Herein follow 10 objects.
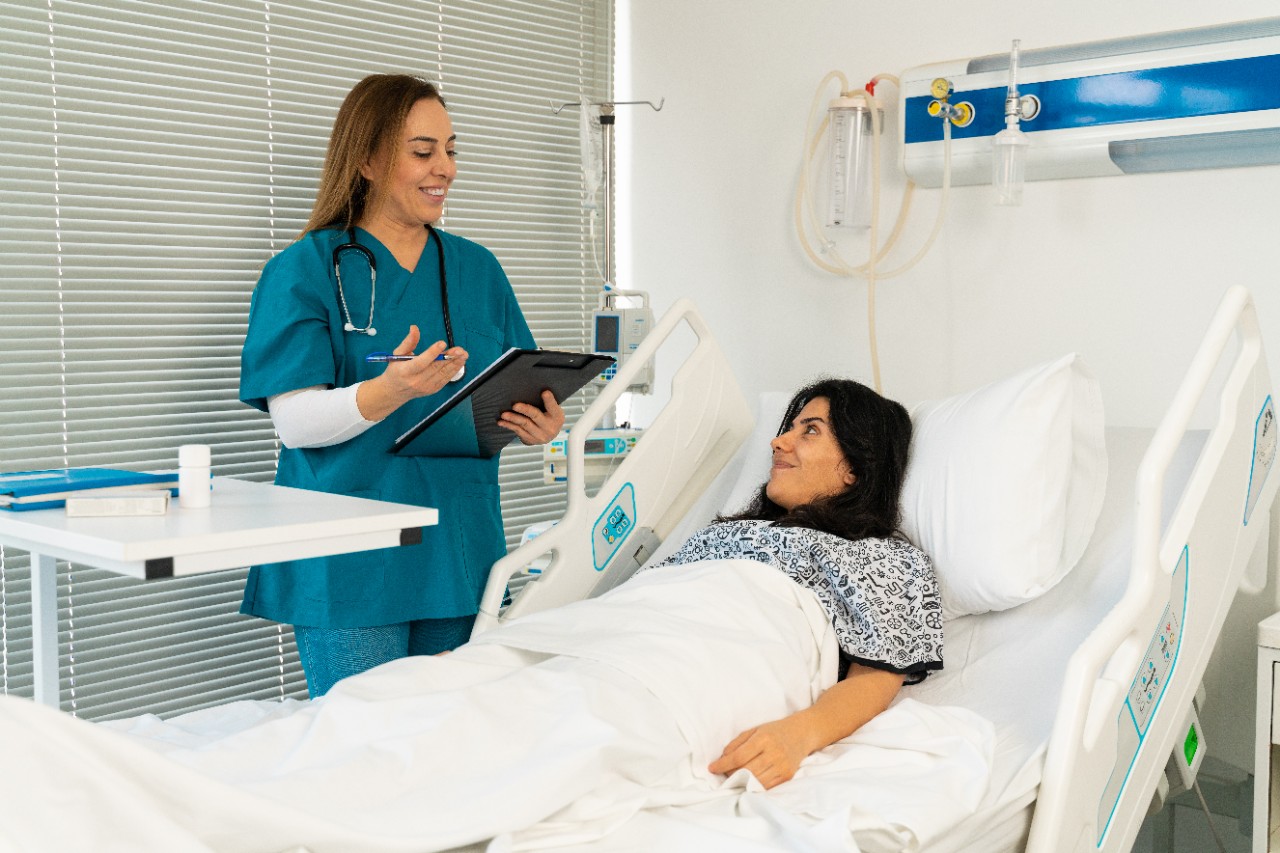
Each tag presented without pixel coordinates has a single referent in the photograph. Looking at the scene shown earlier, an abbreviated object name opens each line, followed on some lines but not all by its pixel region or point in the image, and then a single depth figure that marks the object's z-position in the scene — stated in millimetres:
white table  1383
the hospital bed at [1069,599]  1466
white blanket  1044
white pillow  1937
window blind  2352
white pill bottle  1651
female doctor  2078
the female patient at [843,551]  1635
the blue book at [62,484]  1626
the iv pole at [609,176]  2983
